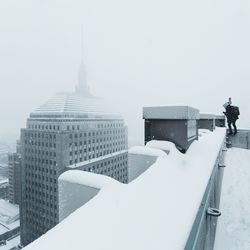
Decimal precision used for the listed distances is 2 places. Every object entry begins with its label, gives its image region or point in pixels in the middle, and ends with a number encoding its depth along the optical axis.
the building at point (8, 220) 75.21
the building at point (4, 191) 114.50
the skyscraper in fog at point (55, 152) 67.38
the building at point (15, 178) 97.50
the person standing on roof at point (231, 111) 15.77
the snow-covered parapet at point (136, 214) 1.89
